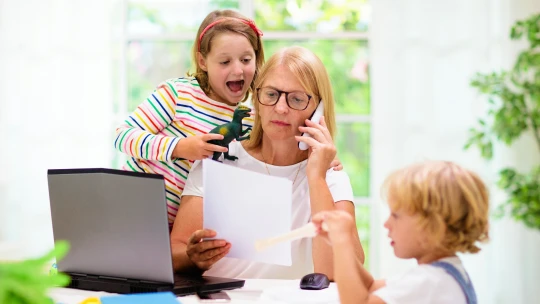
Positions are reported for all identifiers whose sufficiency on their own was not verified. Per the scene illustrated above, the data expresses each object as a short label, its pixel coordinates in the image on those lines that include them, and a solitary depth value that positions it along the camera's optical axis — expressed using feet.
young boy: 5.91
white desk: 6.83
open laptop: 6.69
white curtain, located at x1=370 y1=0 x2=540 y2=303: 12.89
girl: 8.40
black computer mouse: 7.10
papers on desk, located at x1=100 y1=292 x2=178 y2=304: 5.81
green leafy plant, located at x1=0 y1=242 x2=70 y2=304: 4.80
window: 13.97
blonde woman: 7.75
